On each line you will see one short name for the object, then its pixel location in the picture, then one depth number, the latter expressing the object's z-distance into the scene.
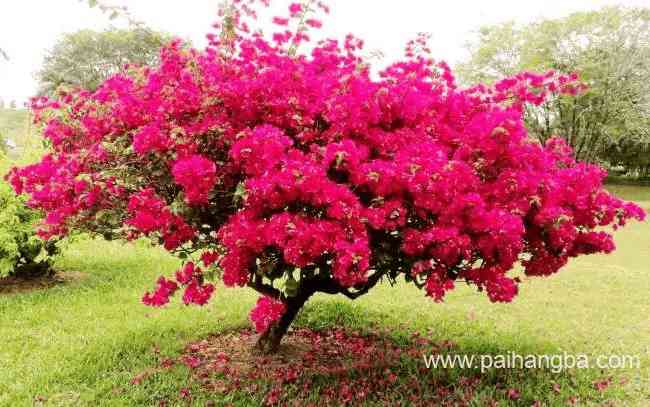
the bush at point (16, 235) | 8.38
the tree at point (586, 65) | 26.41
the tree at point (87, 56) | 44.88
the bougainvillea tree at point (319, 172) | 3.96
